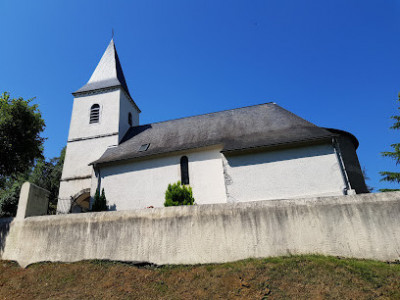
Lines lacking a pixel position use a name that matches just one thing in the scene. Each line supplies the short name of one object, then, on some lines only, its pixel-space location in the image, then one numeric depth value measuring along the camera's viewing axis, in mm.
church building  11227
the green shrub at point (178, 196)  11398
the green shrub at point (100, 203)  12969
